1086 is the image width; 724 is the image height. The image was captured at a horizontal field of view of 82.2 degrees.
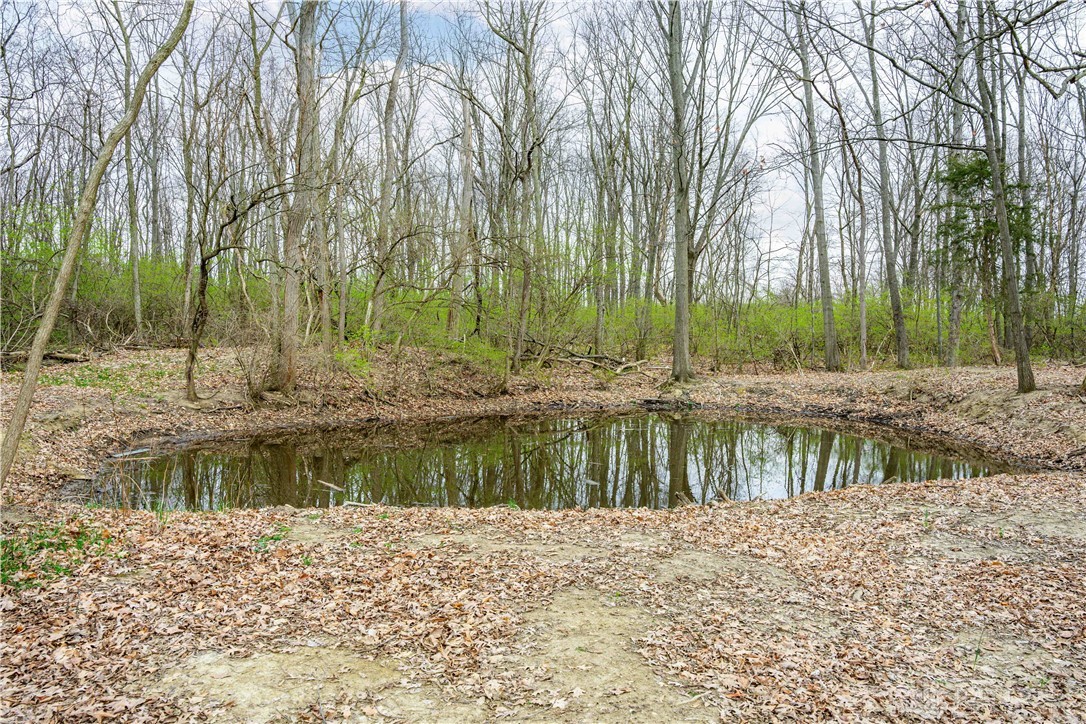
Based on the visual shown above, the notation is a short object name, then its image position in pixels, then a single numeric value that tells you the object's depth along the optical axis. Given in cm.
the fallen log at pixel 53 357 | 1436
